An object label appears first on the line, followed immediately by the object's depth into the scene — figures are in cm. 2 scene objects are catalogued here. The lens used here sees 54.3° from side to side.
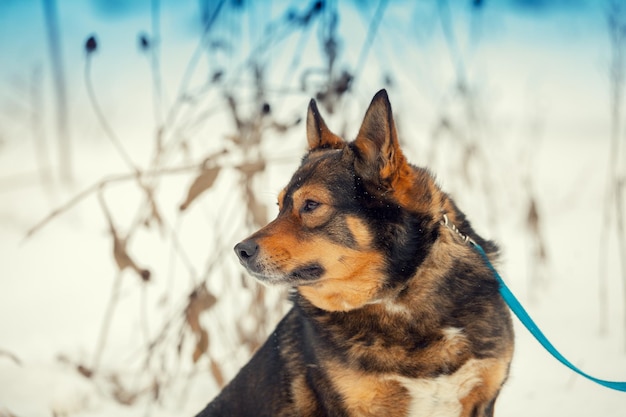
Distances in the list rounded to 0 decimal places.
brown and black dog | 272
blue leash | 274
